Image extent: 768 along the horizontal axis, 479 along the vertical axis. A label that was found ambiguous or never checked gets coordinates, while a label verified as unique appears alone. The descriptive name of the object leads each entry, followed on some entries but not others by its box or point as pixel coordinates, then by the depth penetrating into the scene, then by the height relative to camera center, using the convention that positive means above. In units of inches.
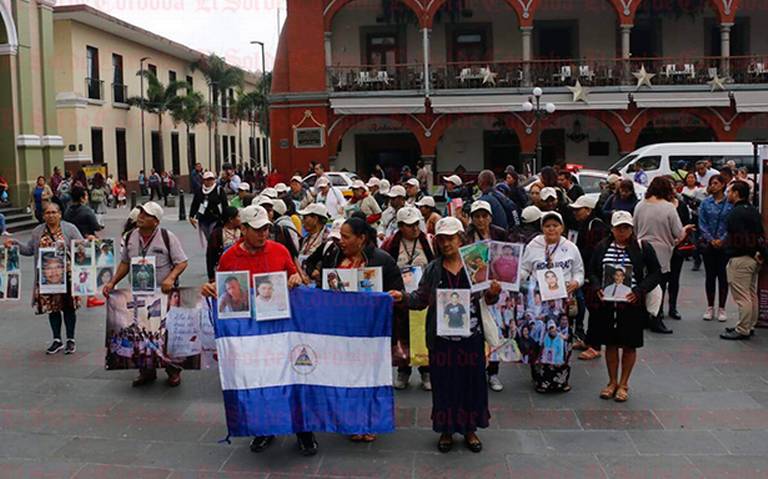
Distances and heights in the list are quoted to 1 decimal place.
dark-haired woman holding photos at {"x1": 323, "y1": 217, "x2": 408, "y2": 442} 223.6 -14.9
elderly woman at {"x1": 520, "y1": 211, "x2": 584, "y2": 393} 262.1 -25.7
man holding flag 217.3 -15.0
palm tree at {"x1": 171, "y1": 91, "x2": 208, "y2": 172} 1622.8 +203.2
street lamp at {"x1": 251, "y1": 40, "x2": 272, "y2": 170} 1639.9 +216.1
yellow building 1333.7 +209.0
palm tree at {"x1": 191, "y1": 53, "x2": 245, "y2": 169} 1867.6 +315.0
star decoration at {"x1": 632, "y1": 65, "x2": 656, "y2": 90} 1074.1 +165.6
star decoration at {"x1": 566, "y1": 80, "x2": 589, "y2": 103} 1059.9 +144.8
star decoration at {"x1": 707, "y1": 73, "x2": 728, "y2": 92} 1066.1 +154.2
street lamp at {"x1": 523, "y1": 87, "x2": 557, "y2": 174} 960.3 +114.1
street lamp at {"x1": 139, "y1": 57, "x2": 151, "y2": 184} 1540.4 +155.4
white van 810.8 +43.2
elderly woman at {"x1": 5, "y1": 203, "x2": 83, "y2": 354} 315.9 -16.7
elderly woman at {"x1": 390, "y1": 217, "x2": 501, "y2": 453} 214.8 -42.9
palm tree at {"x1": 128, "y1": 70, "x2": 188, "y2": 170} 1542.8 +221.4
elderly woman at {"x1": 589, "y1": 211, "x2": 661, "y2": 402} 254.4 -33.5
